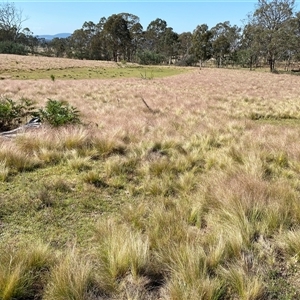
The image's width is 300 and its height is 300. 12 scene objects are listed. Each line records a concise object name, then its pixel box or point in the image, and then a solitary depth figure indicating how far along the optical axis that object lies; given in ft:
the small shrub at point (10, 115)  23.97
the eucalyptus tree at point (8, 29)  260.21
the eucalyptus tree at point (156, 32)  268.62
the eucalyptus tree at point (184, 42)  263.29
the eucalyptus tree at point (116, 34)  209.23
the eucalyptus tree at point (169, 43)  246.47
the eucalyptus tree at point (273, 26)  144.87
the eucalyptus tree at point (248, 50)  159.78
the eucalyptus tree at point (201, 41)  191.01
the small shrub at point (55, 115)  22.95
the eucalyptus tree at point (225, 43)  212.64
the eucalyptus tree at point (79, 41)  257.34
